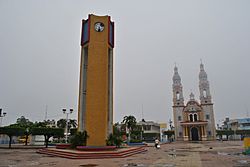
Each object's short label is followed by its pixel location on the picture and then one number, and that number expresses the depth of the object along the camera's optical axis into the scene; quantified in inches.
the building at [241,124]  3243.1
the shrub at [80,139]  831.1
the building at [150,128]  2760.8
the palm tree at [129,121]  1801.2
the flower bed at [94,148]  759.7
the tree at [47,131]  1317.7
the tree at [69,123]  2214.3
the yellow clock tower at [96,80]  844.0
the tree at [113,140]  857.5
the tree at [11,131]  1291.8
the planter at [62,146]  900.8
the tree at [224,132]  2760.8
